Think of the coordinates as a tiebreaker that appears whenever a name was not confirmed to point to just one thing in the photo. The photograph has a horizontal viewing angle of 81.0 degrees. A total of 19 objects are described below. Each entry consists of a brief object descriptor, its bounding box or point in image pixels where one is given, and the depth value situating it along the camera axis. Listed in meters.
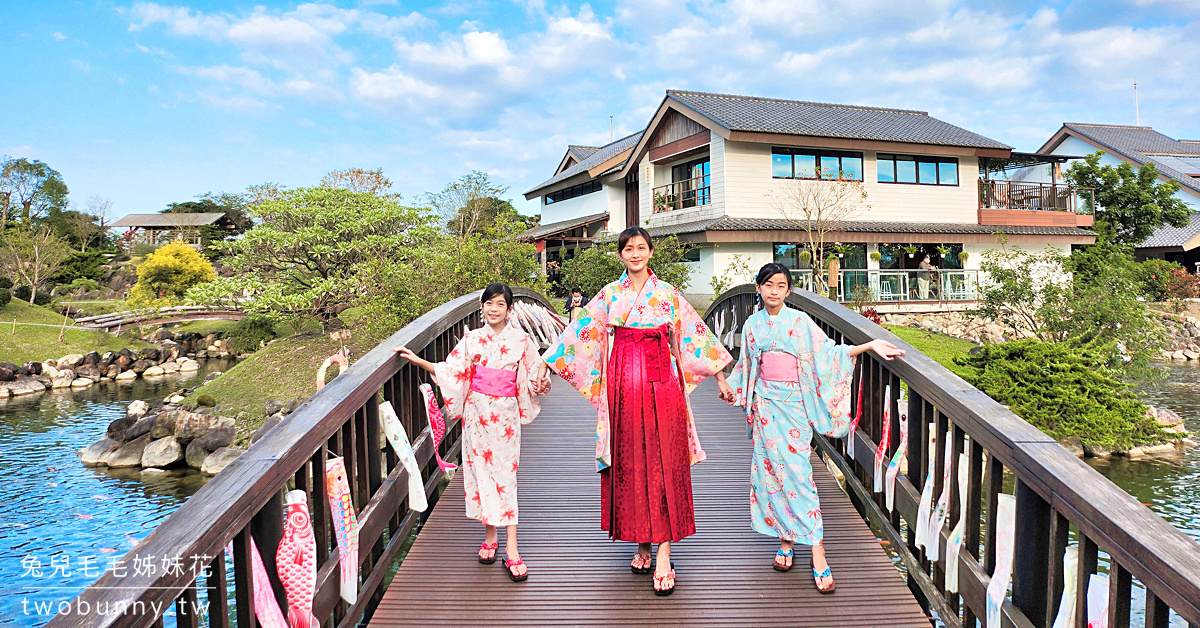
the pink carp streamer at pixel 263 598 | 2.11
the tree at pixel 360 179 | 32.31
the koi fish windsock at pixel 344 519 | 2.62
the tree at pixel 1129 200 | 23.75
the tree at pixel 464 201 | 26.67
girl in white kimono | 3.27
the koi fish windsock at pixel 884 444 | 3.55
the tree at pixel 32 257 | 26.92
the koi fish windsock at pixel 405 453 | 3.21
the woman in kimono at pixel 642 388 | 3.04
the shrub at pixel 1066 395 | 9.70
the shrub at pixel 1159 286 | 16.94
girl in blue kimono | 3.13
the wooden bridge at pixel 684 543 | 1.79
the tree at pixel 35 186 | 38.72
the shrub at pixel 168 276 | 26.19
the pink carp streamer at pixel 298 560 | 2.22
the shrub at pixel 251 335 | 23.88
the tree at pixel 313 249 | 16.77
